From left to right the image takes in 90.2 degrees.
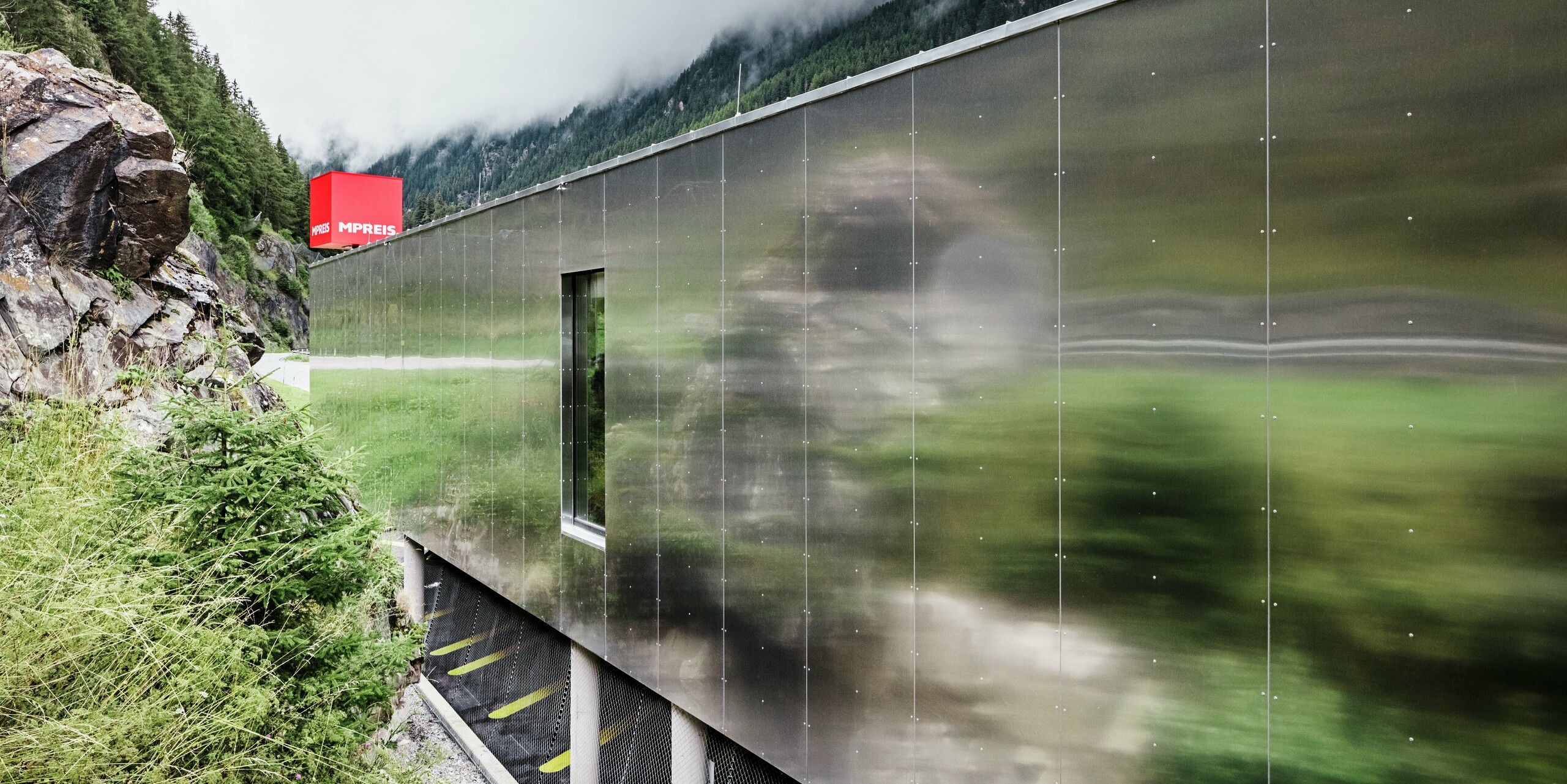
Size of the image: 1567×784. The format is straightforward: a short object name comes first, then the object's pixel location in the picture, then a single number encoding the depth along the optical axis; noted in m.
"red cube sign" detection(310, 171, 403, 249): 29.59
